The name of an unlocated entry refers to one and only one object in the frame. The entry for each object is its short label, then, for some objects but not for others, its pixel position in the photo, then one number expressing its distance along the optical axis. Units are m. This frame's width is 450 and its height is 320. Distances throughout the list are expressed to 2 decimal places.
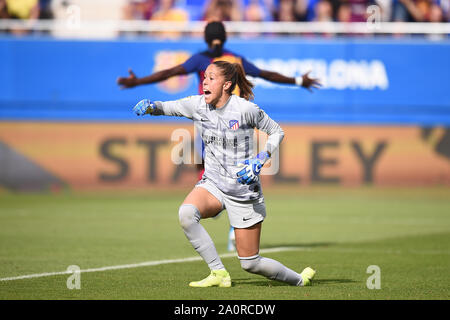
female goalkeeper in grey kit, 7.80
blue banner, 19.52
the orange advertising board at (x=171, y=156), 19.12
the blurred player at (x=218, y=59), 11.16
